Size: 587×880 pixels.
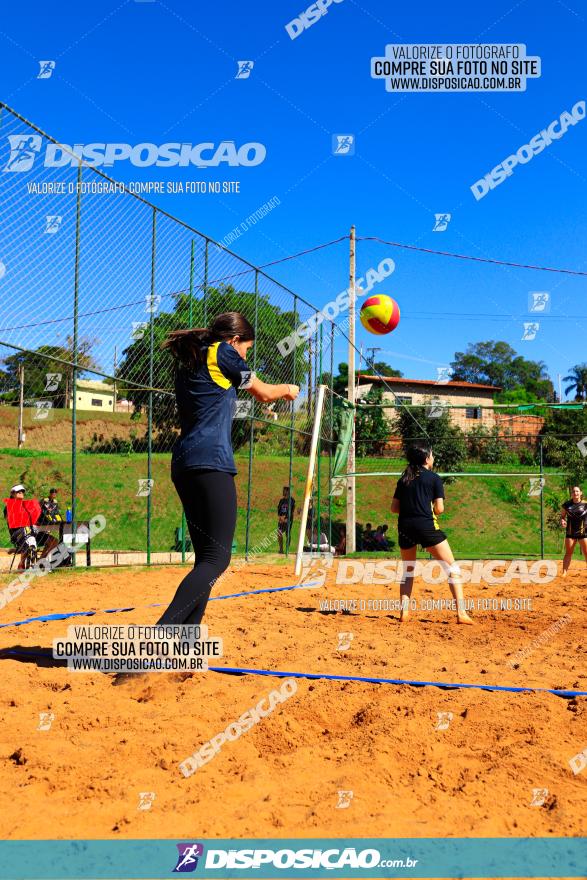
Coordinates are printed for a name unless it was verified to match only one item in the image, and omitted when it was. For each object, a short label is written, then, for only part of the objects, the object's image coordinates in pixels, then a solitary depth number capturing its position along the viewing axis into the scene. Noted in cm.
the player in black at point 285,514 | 1503
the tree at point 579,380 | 8050
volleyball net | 1706
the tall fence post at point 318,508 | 1489
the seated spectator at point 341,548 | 1781
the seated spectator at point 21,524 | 1215
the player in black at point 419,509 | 676
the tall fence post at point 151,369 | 1053
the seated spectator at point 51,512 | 1459
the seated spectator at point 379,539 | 2011
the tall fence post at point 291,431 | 1423
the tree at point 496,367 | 9656
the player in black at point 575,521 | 1189
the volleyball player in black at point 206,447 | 378
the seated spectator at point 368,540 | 2021
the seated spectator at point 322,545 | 1523
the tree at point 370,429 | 2219
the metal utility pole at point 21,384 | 1083
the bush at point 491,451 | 2509
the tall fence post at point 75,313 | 919
